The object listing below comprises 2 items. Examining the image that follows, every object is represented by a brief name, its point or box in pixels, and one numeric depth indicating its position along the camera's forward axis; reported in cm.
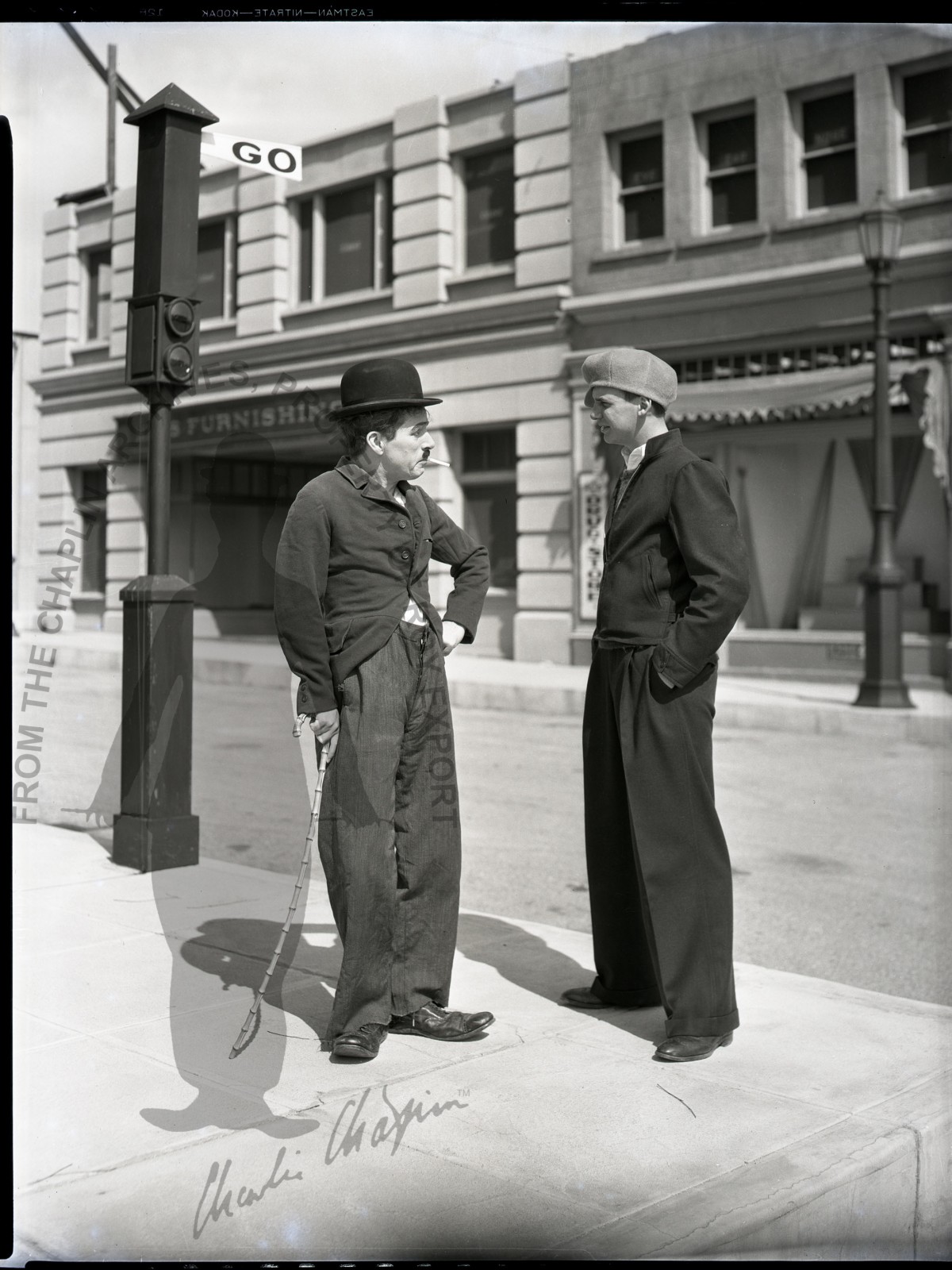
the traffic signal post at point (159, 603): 515
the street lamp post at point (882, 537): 1251
